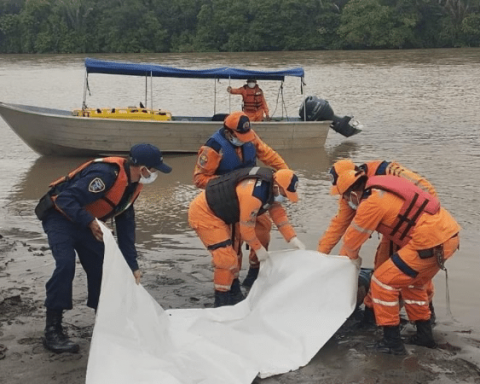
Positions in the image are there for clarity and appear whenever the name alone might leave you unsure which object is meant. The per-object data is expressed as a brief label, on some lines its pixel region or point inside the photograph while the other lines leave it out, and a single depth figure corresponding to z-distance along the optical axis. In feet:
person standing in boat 47.32
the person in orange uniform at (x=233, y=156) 20.49
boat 44.70
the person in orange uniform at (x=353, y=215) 17.43
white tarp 13.91
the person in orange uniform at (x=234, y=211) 17.48
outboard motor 48.70
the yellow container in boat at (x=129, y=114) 45.11
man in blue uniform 15.72
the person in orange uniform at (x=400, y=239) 15.52
